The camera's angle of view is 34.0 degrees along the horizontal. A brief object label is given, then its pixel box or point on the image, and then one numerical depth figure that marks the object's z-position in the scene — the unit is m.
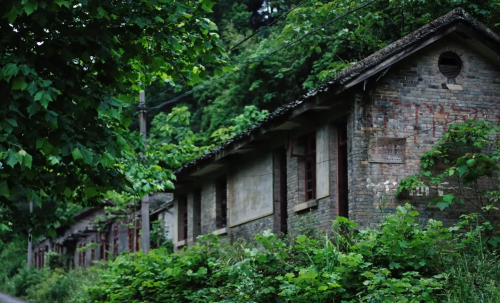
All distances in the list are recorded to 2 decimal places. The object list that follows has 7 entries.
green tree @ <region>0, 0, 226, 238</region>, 10.36
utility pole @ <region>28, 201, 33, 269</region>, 43.03
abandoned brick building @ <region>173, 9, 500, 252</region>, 16.70
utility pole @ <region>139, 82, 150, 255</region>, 25.80
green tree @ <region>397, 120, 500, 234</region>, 16.02
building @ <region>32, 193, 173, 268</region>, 34.78
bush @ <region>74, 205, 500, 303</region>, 12.35
